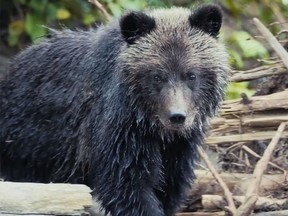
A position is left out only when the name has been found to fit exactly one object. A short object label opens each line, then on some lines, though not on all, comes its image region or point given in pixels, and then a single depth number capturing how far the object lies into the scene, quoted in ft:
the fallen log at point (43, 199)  33.65
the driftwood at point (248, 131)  43.39
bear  38.27
